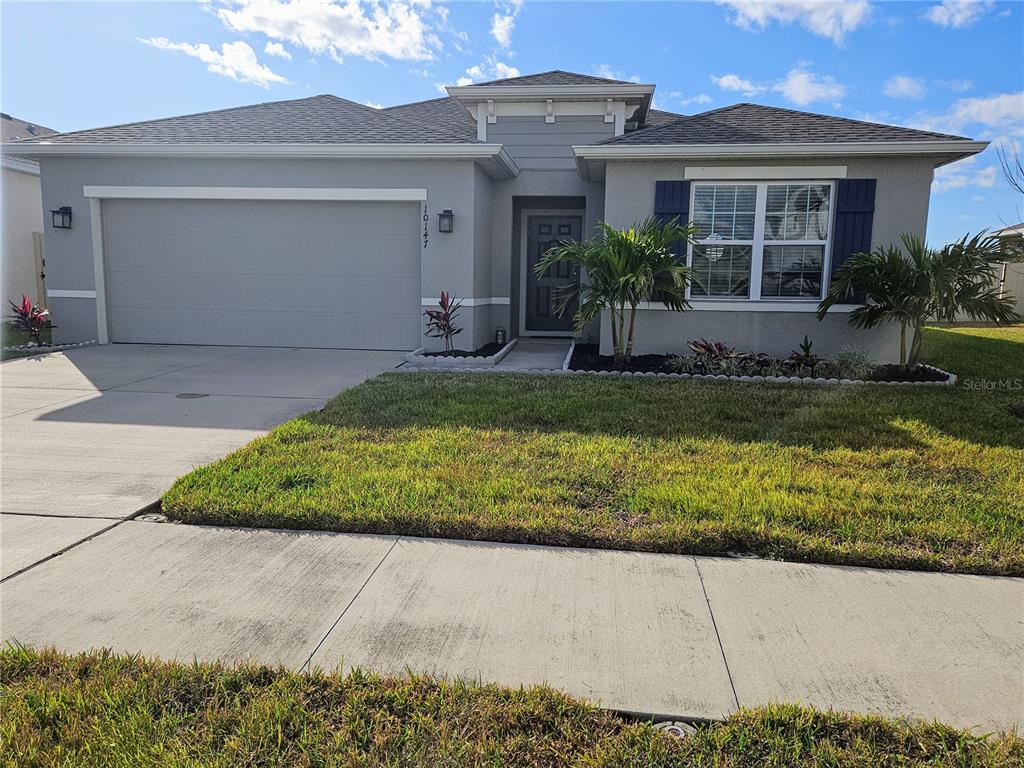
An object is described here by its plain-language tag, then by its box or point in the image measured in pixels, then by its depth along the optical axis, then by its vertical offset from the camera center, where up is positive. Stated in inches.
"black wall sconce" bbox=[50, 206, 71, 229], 406.0 +31.4
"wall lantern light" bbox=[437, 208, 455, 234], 381.4 +33.0
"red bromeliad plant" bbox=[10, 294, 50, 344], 408.2 -30.0
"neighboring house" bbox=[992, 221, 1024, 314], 303.4 +21.7
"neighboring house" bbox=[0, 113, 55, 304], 539.5 +35.3
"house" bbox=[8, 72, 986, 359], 349.7 +41.9
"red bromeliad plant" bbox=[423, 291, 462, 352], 380.2 -23.1
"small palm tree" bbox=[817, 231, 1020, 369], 309.0 +3.7
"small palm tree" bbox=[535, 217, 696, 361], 329.1 +7.7
